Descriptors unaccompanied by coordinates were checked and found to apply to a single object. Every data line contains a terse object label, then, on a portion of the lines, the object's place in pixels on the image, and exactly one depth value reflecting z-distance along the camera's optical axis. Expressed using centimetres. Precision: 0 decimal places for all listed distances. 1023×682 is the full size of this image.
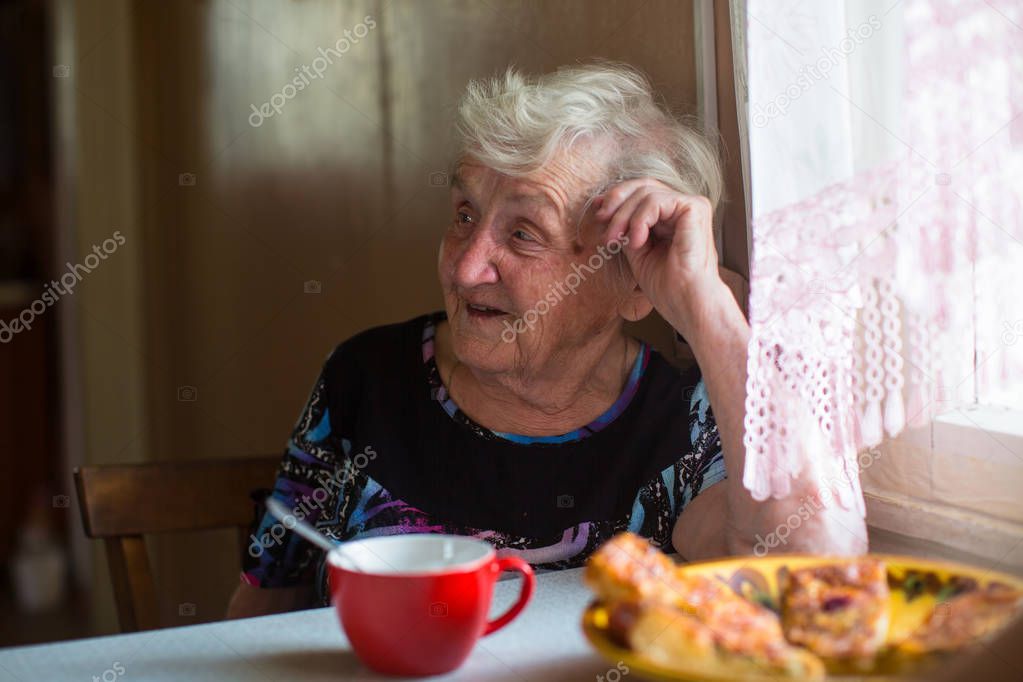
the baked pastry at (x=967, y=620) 71
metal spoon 84
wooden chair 149
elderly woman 135
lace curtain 84
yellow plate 71
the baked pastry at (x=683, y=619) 71
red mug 80
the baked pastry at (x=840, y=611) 76
